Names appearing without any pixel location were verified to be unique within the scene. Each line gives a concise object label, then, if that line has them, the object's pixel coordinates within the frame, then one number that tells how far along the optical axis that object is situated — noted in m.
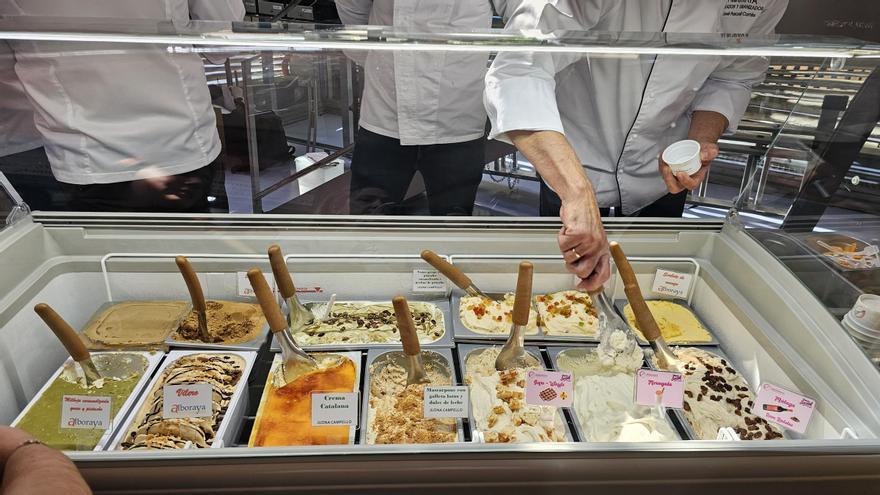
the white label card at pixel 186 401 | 1.33
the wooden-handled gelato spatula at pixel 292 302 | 1.60
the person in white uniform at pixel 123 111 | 2.00
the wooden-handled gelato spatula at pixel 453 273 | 1.78
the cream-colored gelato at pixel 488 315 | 1.81
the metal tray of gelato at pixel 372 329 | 1.73
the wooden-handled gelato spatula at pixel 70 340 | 1.40
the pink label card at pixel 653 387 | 1.39
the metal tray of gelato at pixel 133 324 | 1.69
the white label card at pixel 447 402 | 1.33
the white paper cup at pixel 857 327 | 1.41
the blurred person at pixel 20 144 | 2.07
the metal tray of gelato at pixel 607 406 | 1.48
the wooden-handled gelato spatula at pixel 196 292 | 1.65
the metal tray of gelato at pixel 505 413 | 1.45
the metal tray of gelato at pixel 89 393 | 1.38
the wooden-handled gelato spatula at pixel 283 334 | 1.42
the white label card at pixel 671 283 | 1.91
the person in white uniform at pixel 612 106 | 1.55
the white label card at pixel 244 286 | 1.81
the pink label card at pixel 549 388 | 1.36
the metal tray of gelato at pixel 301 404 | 1.42
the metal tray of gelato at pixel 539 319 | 1.79
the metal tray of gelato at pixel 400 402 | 1.42
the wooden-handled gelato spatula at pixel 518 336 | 1.52
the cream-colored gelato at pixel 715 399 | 1.50
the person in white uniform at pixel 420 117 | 2.48
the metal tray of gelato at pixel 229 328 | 1.71
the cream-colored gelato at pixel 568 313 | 1.82
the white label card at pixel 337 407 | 1.33
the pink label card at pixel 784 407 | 1.38
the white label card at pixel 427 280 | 1.87
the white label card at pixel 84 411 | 1.29
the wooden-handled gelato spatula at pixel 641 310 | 1.65
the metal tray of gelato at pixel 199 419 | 1.37
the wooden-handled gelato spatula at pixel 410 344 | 1.36
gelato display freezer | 1.04
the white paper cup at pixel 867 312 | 1.42
